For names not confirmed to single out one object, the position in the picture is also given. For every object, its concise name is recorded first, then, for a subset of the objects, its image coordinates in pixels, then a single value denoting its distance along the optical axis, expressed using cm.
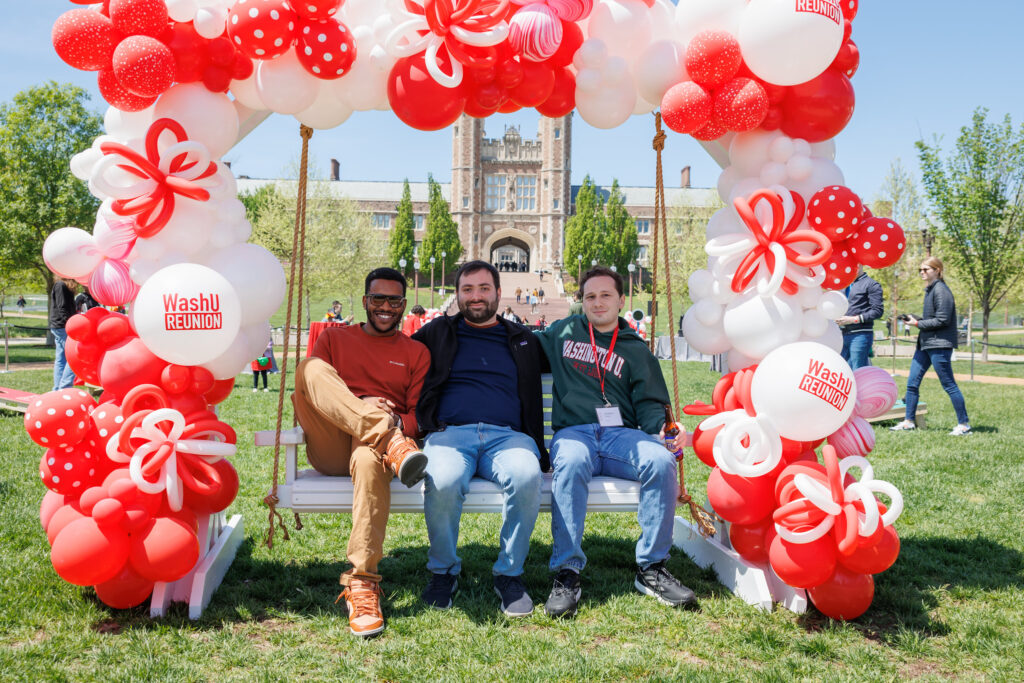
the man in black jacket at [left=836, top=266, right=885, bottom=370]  679
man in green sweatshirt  313
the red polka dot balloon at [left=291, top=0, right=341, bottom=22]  297
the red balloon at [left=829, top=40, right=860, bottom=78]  323
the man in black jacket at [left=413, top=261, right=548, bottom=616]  307
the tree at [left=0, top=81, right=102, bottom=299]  1703
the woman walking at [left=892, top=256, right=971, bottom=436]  654
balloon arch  280
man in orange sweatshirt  294
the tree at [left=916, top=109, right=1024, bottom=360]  1669
